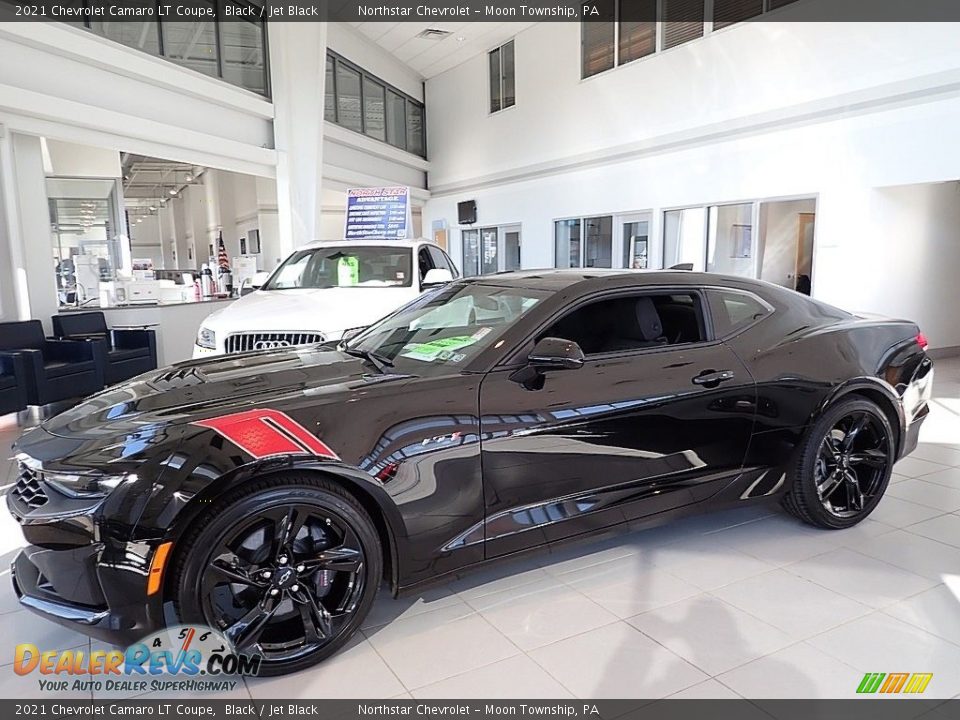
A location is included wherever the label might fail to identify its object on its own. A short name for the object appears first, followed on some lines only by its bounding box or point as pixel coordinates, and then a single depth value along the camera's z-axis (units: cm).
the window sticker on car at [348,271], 538
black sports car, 181
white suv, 433
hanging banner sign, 873
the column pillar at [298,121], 953
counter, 726
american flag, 1211
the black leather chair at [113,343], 619
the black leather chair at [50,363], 527
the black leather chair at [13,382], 500
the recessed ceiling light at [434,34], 1300
